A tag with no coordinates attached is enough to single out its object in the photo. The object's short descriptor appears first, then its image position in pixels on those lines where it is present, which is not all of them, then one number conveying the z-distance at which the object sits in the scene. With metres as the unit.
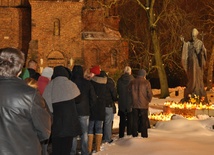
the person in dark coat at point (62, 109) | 8.27
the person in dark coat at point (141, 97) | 12.38
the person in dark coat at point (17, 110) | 4.28
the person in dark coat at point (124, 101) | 13.01
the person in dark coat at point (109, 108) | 12.25
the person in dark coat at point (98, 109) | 11.23
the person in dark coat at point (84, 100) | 10.15
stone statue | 17.62
